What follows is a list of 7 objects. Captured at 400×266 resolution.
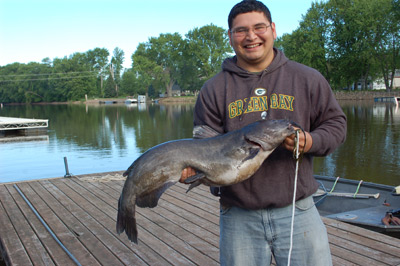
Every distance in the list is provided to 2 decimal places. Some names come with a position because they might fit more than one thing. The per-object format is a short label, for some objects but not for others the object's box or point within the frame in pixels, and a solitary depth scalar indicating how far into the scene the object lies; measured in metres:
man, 2.28
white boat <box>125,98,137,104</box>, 88.33
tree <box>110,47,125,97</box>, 102.33
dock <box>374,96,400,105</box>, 47.39
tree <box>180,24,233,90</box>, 78.19
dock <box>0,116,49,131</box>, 27.39
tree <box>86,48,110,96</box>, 102.75
